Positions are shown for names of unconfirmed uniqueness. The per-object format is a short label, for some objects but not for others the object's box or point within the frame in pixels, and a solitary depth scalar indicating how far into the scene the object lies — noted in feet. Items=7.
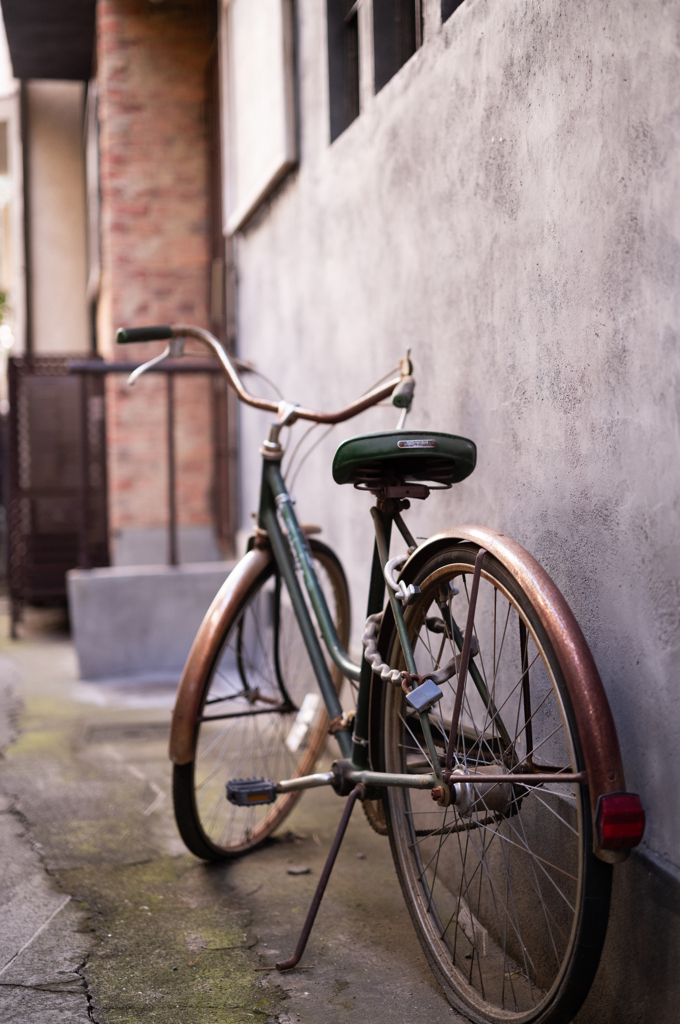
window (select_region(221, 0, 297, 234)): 12.70
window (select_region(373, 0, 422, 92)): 9.59
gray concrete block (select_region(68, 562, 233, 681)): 16.43
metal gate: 20.54
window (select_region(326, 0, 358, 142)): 11.30
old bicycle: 4.72
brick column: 21.36
